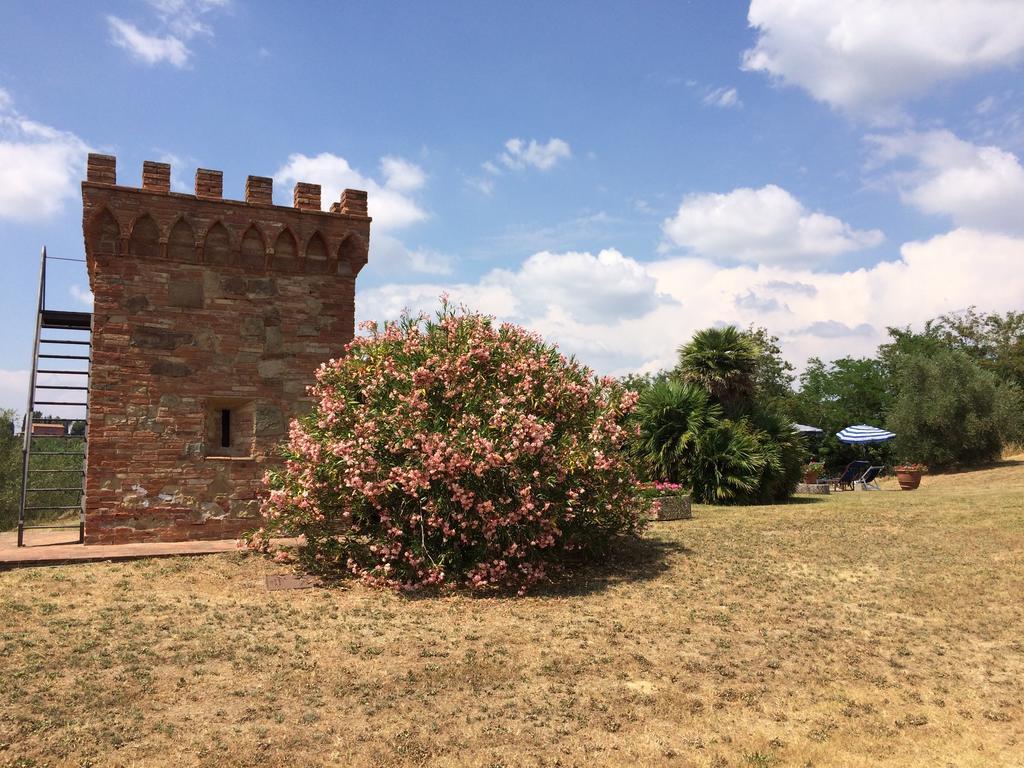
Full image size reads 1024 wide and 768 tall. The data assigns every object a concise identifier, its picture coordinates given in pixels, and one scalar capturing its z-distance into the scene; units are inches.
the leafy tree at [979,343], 1476.4
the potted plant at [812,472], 903.1
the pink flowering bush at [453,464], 305.6
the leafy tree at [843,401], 1439.5
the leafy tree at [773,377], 1612.9
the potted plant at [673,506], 499.2
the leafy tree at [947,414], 1083.9
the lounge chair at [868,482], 935.5
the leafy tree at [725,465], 605.3
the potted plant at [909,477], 804.6
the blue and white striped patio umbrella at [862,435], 1090.1
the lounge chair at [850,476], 979.9
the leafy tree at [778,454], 629.3
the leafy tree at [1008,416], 1072.8
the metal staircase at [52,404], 377.7
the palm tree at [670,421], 629.0
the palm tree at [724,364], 669.9
